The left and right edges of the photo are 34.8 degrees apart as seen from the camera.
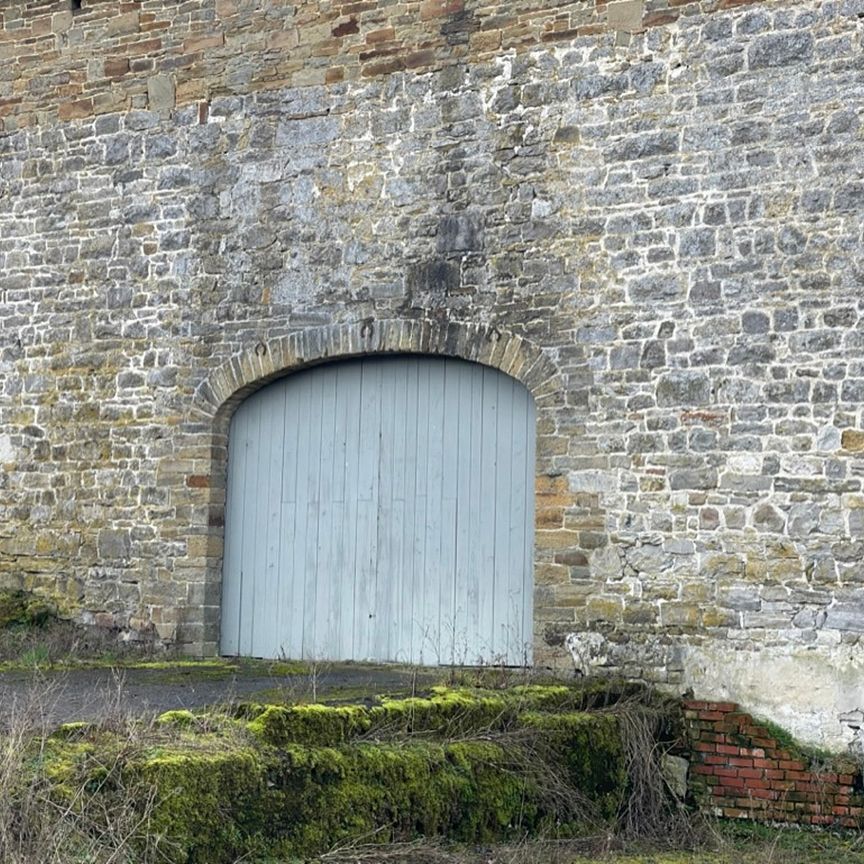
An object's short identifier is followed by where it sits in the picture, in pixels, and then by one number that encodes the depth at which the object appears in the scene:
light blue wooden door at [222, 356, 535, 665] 9.66
